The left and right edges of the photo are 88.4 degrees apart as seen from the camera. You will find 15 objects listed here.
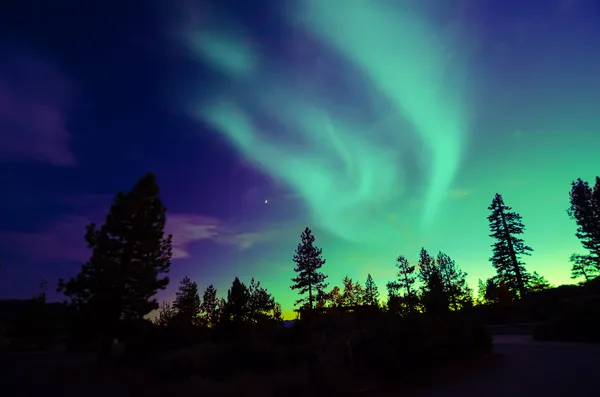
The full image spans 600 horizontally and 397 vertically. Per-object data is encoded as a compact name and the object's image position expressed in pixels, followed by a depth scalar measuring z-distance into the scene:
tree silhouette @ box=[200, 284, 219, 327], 63.26
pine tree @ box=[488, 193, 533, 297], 47.44
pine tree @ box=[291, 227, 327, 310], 55.47
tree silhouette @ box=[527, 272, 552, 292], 49.31
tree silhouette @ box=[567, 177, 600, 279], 43.59
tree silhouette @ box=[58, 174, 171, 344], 22.98
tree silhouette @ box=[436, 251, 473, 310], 53.66
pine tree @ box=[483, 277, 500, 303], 58.85
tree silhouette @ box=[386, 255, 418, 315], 60.42
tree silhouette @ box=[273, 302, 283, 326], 18.88
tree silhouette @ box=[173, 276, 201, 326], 58.19
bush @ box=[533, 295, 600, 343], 17.23
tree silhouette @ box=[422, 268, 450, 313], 37.03
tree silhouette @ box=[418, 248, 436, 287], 58.28
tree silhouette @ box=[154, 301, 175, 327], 22.34
